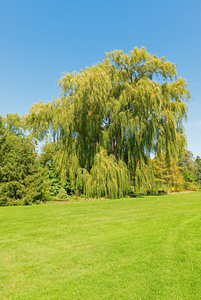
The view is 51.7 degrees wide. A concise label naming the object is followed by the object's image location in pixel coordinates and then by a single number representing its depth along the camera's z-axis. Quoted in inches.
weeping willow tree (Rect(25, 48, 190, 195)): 554.6
